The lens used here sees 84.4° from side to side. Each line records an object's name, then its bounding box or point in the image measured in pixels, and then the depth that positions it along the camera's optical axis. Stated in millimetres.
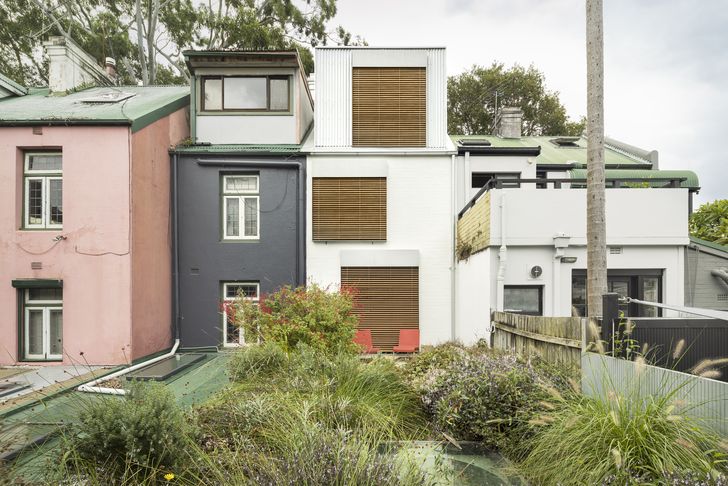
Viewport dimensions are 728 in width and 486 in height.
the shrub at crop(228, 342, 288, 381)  5727
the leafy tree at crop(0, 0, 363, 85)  18266
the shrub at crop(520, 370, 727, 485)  2826
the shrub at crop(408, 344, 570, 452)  4160
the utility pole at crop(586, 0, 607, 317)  5742
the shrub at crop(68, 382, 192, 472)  3045
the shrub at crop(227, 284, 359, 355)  7016
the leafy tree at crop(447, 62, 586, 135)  23453
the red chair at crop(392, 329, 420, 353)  10617
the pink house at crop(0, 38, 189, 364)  8844
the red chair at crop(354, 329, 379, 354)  10523
